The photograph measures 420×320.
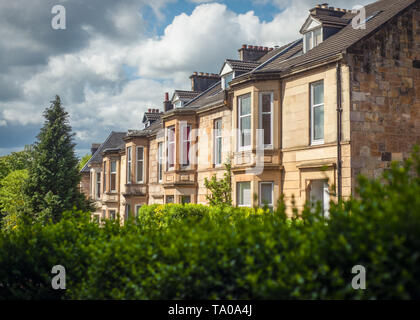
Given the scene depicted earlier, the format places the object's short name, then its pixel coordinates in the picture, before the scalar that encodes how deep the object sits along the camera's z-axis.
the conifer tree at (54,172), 31.52
